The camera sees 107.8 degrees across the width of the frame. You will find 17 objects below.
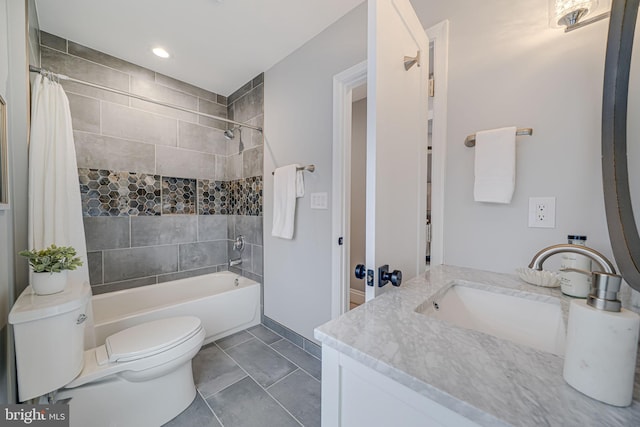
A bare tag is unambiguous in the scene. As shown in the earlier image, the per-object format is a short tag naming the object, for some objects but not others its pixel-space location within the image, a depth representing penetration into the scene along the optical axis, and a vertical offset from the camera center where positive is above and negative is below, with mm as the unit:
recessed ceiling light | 1986 +1340
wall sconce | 880 +755
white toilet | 1013 -799
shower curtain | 1354 +176
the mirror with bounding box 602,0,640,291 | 608 +202
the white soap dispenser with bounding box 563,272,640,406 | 368 -227
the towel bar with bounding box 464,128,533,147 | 1020 +331
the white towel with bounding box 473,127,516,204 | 1040 +192
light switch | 1821 +50
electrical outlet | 996 -21
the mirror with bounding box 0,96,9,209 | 1065 +228
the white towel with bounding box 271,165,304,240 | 1966 +86
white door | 798 +265
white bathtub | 1791 -869
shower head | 2547 +797
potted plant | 1129 -304
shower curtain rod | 1413 +841
